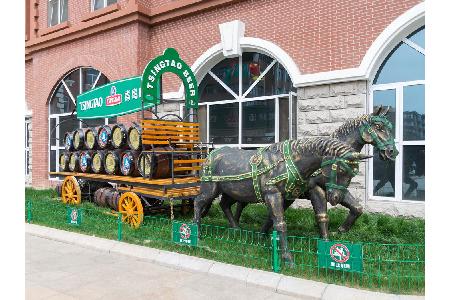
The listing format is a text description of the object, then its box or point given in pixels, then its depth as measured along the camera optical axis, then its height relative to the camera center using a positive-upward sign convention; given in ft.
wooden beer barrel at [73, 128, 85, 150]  35.53 +0.97
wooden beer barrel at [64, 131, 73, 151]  36.87 +0.71
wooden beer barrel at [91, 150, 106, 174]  32.65 -1.18
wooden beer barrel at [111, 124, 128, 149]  30.53 +1.10
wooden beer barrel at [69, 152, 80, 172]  36.01 -1.30
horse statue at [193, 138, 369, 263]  16.30 -1.16
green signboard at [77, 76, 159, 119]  32.93 +4.83
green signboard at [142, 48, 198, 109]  27.53 +5.85
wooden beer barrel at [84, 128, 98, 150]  34.01 +1.04
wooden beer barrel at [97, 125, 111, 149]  31.99 +1.06
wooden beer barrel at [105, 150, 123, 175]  30.95 -1.12
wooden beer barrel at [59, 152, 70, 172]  37.29 -1.26
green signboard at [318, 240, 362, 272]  14.92 -4.50
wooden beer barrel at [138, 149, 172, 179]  26.60 -1.20
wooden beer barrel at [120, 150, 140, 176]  29.14 -1.15
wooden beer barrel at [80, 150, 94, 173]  34.53 -1.15
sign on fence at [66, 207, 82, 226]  25.08 -4.67
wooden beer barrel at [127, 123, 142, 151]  29.01 +0.97
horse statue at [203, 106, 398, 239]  18.07 +0.21
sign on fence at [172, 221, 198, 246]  19.56 -4.64
